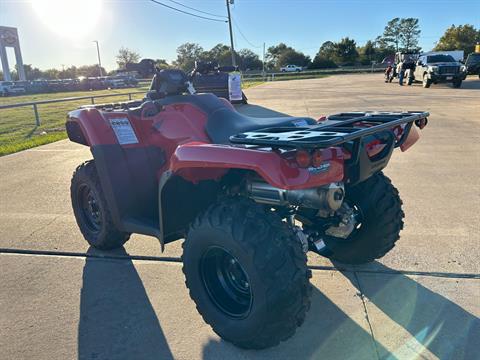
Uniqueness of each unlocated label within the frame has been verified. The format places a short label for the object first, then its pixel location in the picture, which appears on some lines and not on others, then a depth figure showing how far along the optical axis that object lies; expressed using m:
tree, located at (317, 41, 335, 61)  79.65
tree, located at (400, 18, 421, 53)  107.44
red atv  2.24
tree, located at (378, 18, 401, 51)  107.00
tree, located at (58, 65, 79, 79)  100.39
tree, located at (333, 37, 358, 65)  77.38
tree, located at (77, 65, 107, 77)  94.35
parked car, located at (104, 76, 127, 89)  46.02
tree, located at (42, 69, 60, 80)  102.69
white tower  61.01
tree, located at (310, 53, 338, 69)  69.62
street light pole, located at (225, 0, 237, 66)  35.43
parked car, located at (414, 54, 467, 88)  21.36
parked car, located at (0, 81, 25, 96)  43.41
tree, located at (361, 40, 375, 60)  78.28
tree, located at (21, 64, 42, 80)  100.69
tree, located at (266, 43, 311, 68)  87.01
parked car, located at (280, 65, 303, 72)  71.19
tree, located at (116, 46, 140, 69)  85.45
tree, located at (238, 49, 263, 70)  78.94
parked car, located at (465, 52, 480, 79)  28.89
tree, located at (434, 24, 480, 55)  65.72
